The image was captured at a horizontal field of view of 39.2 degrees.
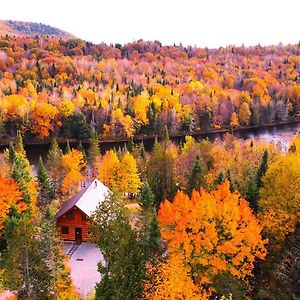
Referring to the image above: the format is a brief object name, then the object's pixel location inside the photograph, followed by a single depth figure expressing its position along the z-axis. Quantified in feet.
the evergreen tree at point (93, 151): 225.97
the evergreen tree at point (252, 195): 122.93
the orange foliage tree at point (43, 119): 343.05
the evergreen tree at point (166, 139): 229.25
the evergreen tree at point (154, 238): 103.17
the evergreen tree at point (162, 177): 175.01
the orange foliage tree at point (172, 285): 90.27
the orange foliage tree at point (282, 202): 111.45
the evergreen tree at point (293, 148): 193.77
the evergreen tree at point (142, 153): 209.30
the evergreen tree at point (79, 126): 340.59
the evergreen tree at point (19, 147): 223.32
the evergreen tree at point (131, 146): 230.48
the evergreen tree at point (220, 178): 138.92
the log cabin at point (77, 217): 149.28
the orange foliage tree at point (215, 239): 101.04
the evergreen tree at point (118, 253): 92.94
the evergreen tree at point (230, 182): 127.19
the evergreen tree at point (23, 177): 149.28
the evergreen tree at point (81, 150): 226.03
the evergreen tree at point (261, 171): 128.88
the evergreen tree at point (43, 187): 178.29
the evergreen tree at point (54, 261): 97.86
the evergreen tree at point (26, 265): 97.04
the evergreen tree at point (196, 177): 161.99
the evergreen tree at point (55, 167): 194.59
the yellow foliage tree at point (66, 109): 353.31
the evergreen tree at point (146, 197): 138.10
